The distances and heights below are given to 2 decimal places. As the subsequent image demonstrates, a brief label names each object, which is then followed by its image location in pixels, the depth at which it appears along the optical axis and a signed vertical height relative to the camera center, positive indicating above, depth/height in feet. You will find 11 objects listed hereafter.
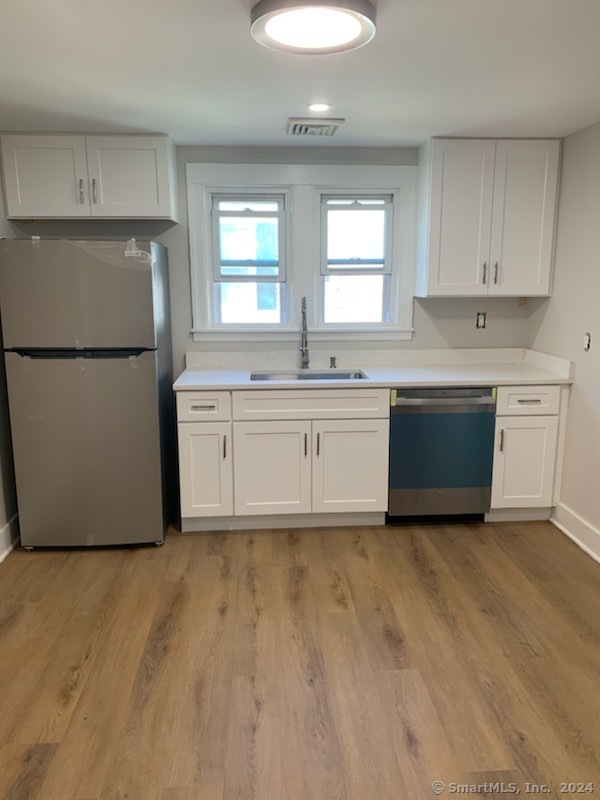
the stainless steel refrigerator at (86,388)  9.85 -1.57
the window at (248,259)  12.42 +0.86
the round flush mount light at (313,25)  5.63 +2.80
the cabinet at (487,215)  11.39 +1.67
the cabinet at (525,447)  11.39 -2.92
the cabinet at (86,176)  10.60 +2.25
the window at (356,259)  12.59 +0.88
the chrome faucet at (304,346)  12.58 -1.03
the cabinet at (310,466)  11.17 -3.24
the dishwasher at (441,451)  11.21 -2.96
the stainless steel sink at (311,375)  12.47 -1.63
